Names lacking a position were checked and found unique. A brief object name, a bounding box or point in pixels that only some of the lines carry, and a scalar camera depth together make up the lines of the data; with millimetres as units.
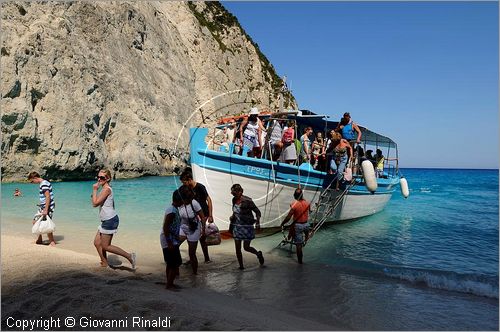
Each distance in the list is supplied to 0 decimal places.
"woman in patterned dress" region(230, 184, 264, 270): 7238
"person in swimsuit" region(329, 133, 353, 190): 11346
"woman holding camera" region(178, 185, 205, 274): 6262
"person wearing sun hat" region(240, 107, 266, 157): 11445
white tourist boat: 10625
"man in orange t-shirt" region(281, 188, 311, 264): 8203
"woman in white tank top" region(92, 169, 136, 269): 6371
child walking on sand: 5688
